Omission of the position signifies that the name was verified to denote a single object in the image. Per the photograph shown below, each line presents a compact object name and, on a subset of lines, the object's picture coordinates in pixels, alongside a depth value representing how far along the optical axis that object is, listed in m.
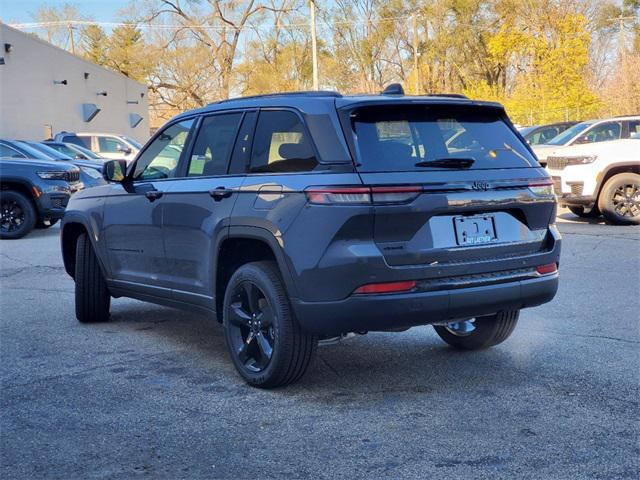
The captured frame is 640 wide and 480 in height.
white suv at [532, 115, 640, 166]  15.48
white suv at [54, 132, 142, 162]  25.39
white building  28.73
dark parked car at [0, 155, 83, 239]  14.25
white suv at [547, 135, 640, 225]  13.59
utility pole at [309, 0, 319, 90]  37.72
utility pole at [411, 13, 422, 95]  47.75
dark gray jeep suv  4.52
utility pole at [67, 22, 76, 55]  61.37
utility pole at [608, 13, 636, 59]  45.75
